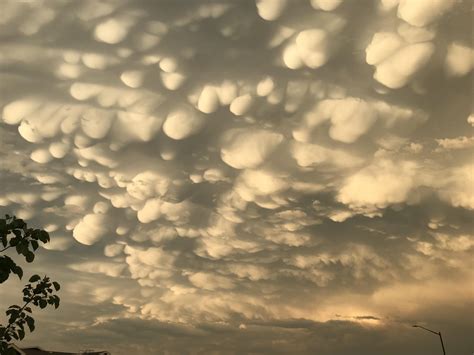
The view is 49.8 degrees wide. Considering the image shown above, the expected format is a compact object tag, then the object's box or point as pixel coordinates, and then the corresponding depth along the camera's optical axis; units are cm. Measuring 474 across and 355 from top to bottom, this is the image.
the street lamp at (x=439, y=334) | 4062
